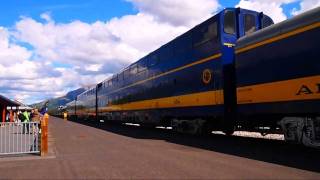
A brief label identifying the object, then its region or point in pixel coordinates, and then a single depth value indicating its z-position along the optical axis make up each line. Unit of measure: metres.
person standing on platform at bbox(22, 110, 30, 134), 9.73
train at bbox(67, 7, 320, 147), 7.31
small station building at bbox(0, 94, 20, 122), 25.35
